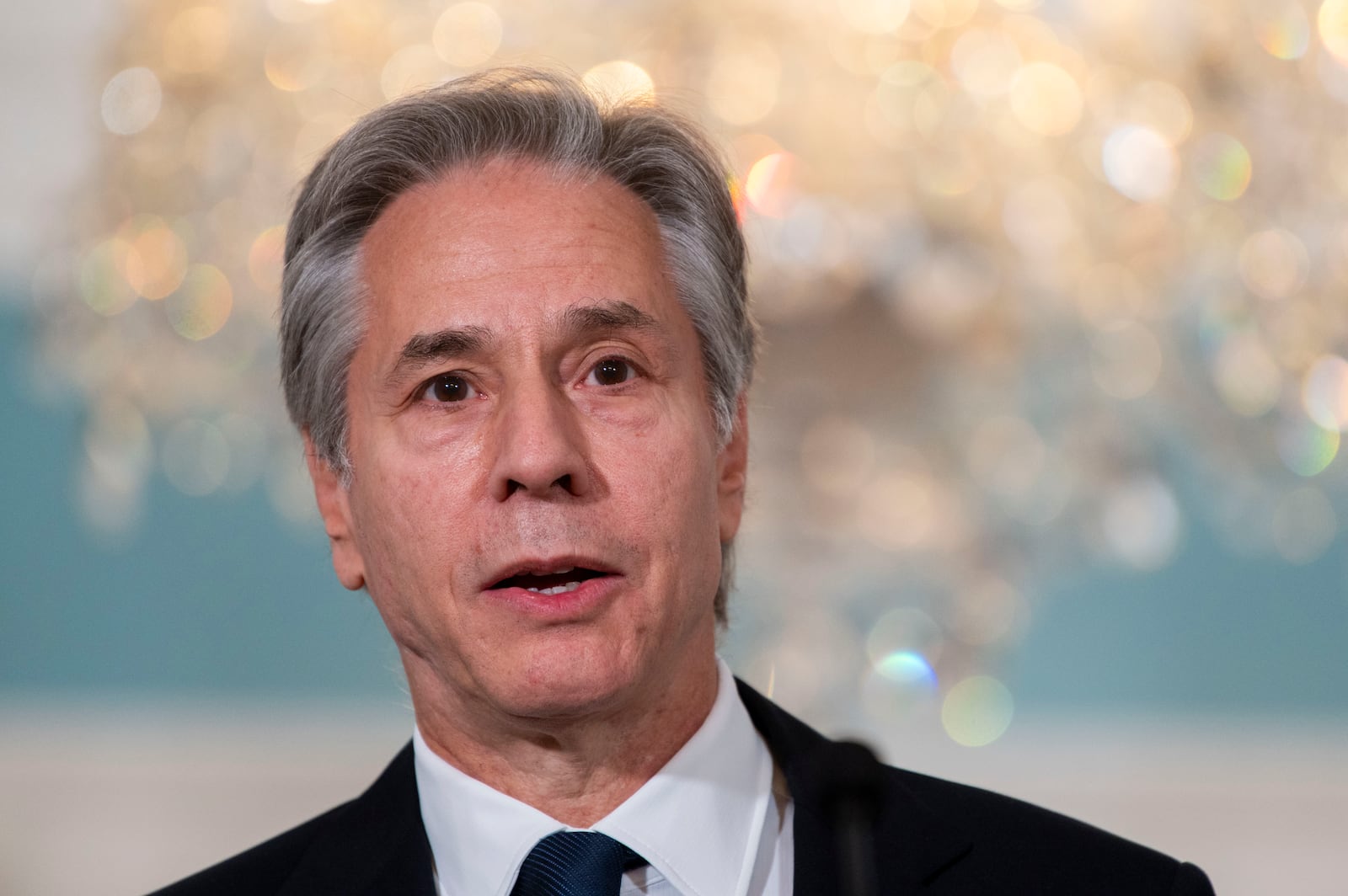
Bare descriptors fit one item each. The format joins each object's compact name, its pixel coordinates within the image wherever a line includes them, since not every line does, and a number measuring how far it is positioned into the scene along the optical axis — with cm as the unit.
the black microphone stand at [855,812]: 279
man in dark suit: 289
